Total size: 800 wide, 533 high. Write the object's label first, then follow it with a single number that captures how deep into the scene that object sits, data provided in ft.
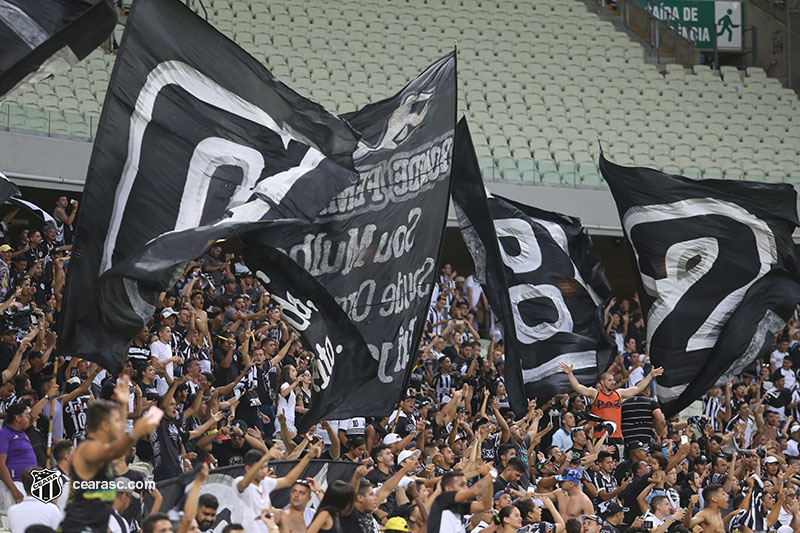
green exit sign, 206.28
